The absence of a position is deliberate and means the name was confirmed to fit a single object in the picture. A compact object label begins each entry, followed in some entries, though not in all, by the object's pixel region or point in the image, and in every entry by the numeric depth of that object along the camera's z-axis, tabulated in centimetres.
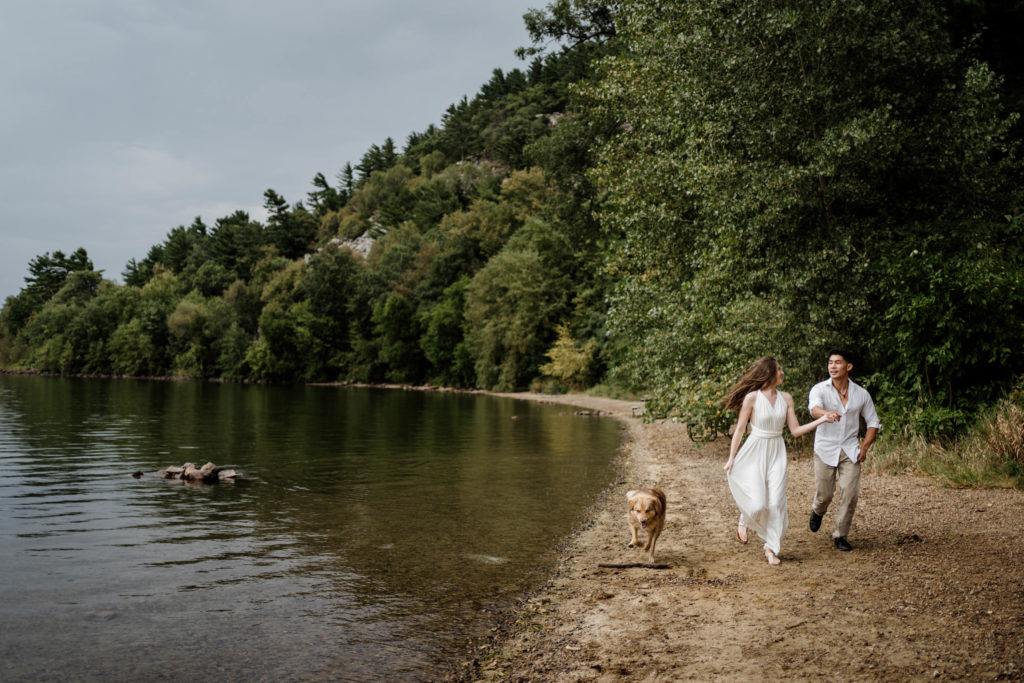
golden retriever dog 755
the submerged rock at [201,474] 1454
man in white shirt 746
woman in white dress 743
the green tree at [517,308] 5256
